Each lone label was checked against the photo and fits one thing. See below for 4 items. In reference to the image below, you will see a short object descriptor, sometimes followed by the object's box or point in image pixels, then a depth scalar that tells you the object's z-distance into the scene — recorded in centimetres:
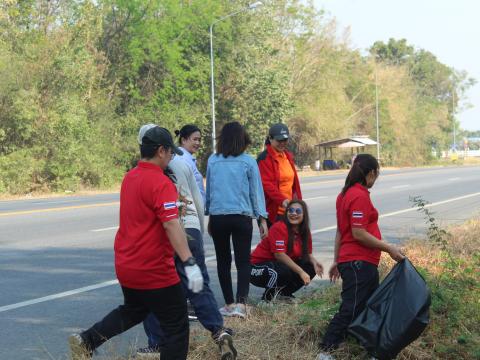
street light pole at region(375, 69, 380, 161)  6189
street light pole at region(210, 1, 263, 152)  3697
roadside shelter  5355
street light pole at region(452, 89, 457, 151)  9581
